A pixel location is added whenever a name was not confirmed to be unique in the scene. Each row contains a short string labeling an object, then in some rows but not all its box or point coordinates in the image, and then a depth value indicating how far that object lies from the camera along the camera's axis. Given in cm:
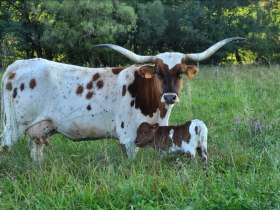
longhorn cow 537
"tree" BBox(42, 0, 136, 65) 3083
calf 501
